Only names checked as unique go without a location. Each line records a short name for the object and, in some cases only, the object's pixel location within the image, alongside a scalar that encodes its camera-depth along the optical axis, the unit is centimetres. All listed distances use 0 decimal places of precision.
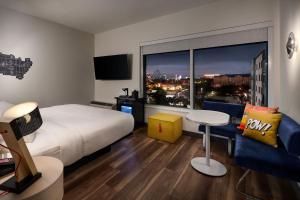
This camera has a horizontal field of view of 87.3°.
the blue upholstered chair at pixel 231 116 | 239
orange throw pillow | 203
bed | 149
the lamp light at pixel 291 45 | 187
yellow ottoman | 303
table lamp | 70
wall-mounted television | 425
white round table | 196
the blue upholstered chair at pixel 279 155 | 138
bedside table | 69
